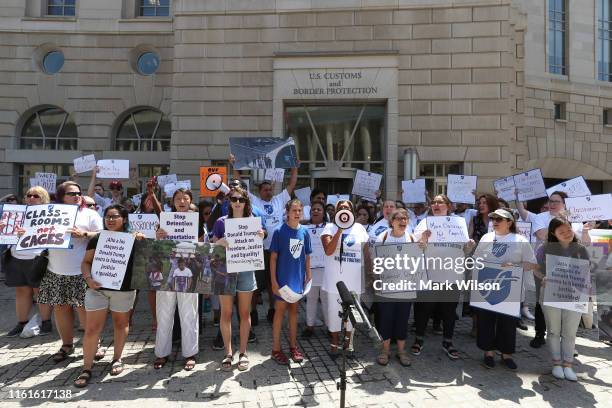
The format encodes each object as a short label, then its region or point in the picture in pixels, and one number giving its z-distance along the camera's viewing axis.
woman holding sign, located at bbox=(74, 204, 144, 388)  4.13
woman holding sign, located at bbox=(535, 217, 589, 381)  4.39
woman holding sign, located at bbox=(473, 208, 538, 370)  4.47
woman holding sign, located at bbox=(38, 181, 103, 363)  4.58
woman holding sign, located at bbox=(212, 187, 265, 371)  4.47
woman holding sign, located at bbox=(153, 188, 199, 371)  4.50
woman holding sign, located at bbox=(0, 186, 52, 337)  5.20
